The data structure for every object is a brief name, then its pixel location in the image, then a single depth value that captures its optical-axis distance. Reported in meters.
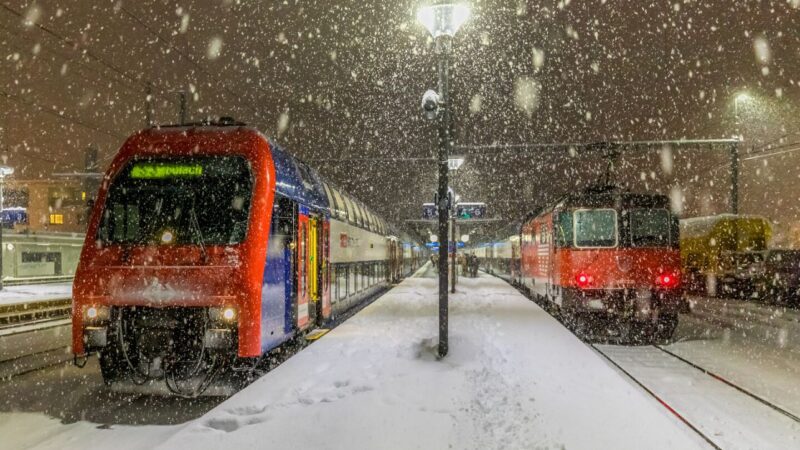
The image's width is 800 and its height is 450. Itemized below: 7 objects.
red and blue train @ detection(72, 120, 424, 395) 6.91
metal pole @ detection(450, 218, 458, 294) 22.86
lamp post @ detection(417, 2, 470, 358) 9.13
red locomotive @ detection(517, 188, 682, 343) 12.19
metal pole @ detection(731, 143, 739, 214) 20.97
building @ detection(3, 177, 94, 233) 65.62
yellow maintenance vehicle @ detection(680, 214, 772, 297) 24.44
